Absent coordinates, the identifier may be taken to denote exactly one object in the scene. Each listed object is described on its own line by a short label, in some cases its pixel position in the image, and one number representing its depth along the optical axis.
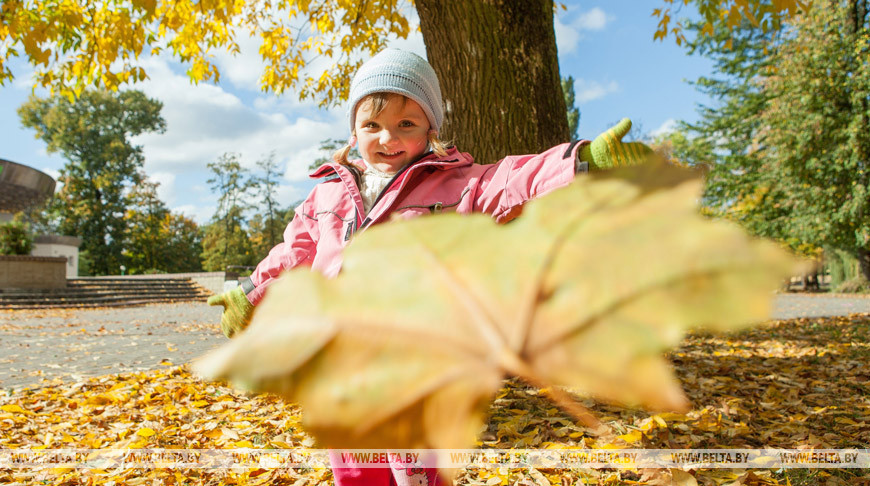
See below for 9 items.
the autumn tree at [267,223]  36.72
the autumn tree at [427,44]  2.98
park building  16.66
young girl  1.34
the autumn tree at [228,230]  35.00
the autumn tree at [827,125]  15.18
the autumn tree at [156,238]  35.28
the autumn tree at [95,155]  35.56
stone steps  15.54
